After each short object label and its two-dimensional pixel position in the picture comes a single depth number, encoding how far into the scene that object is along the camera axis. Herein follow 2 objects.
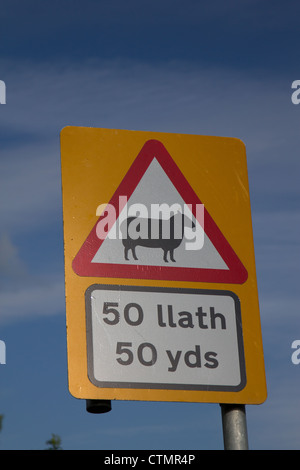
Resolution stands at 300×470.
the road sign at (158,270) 5.98
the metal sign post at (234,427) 5.96
